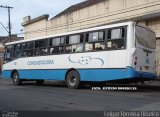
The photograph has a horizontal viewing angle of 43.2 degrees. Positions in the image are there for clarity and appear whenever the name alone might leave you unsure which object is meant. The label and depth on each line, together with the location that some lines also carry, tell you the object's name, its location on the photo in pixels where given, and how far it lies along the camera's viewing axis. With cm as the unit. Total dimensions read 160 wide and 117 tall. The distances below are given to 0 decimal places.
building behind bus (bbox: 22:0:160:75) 1282
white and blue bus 879
